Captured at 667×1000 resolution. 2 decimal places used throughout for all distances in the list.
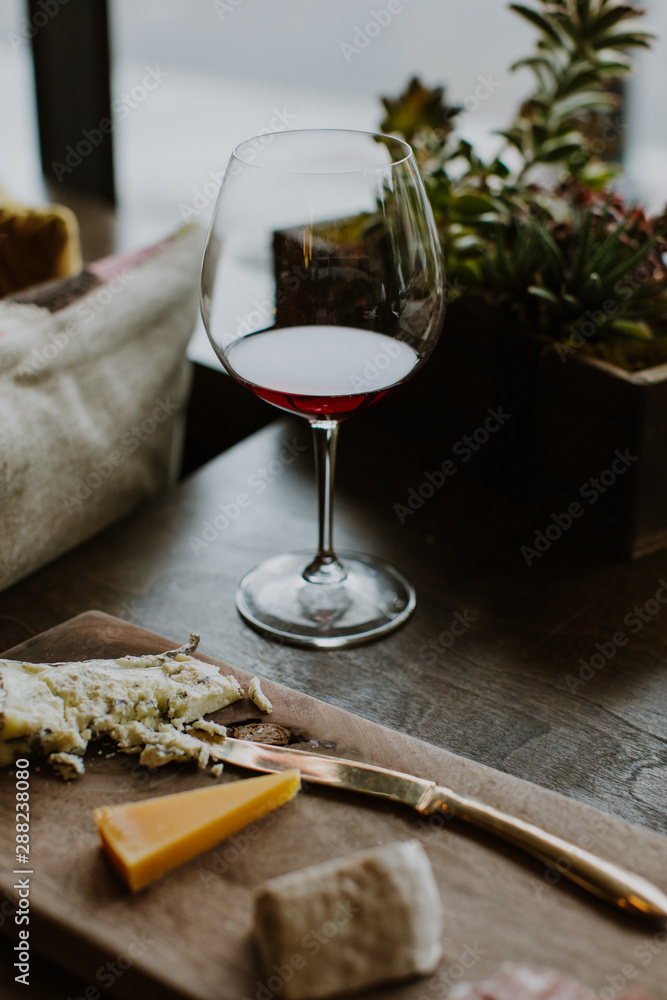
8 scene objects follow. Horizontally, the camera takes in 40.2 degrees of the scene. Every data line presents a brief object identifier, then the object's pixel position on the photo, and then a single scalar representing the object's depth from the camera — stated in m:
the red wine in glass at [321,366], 0.68
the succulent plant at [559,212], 0.88
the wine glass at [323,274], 0.67
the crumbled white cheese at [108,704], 0.59
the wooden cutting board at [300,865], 0.47
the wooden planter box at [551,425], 0.84
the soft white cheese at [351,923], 0.45
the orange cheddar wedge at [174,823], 0.51
